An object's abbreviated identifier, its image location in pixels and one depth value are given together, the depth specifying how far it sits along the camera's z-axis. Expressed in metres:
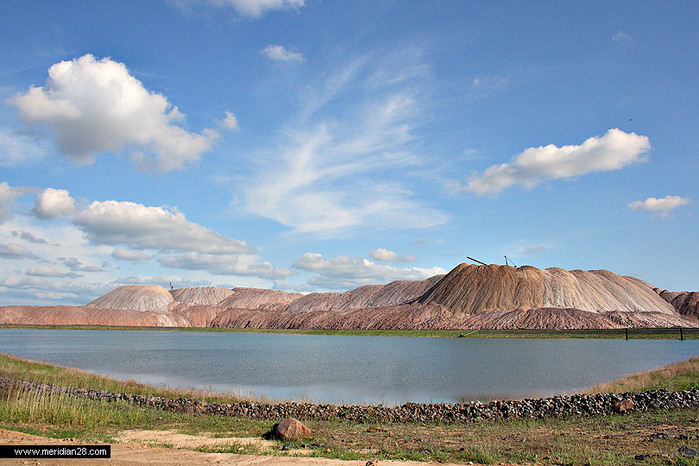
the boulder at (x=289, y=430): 14.77
